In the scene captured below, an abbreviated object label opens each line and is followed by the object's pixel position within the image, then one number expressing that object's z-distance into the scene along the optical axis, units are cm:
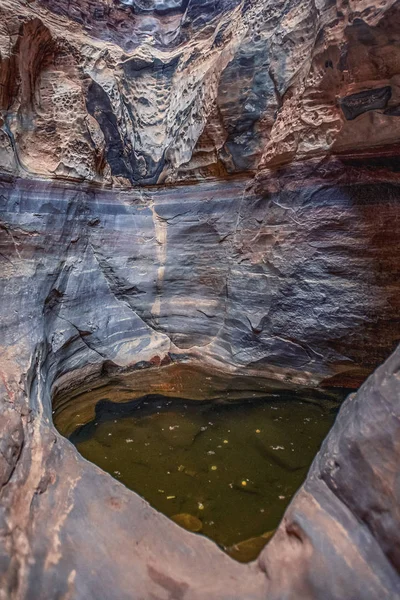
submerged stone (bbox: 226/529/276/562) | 186
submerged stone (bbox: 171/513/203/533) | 214
